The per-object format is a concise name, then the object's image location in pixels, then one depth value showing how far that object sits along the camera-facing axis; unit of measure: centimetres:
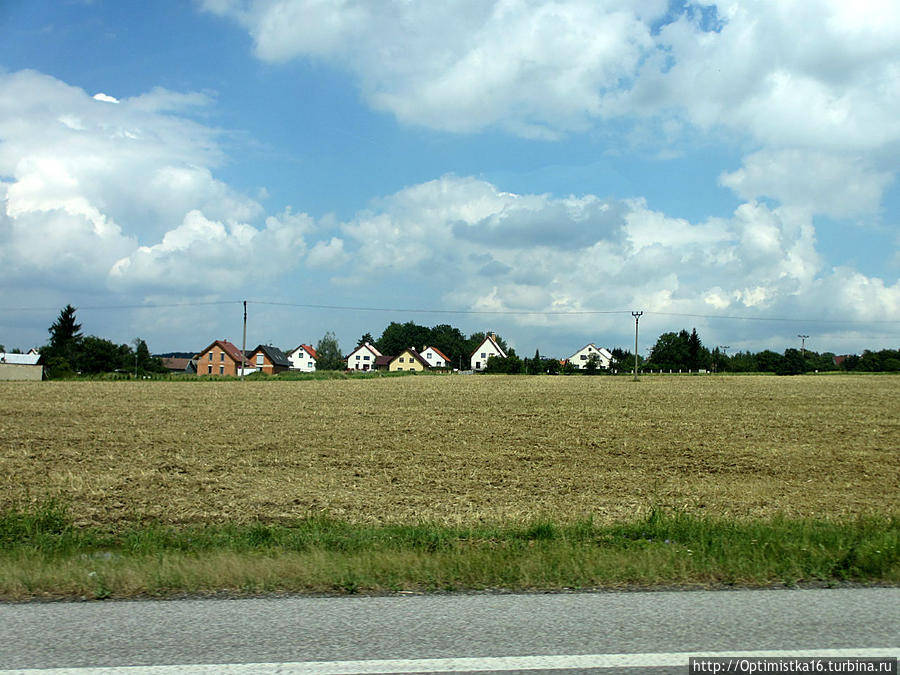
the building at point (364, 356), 15400
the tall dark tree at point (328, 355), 13884
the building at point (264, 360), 12231
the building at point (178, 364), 15988
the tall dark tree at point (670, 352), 13875
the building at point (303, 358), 15000
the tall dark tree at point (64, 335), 11538
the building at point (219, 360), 11650
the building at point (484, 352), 15912
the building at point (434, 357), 15662
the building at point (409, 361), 14312
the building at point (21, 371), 7369
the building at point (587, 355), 15600
